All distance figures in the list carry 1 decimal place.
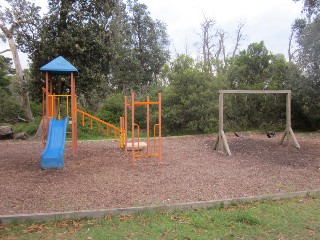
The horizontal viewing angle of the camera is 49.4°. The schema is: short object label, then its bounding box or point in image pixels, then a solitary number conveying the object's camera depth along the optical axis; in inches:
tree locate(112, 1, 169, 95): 1096.2
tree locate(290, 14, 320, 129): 559.8
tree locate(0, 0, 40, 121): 641.6
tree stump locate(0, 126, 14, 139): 628.3
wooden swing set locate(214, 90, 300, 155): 439.8
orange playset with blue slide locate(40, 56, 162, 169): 339.4
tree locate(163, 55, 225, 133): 667.4
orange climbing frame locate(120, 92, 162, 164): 366.9
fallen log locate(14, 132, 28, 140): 638.5
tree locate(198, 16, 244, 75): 1371.8
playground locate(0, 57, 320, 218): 242.8
